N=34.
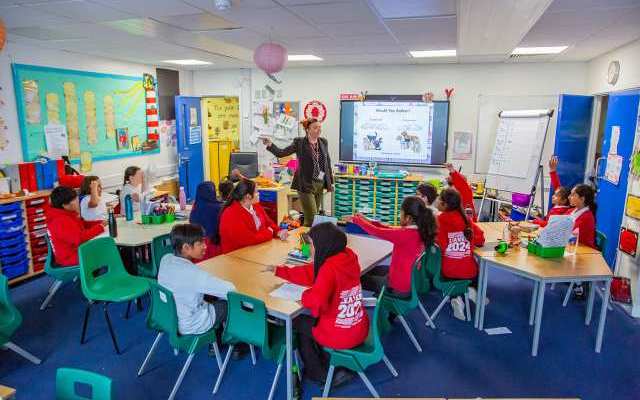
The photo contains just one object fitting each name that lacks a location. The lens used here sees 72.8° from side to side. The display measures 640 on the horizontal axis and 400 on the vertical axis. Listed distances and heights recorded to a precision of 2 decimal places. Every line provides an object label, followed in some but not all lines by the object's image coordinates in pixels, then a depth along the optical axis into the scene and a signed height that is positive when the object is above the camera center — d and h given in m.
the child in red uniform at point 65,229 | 3.69 -0.90
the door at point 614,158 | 4.39 -0.33
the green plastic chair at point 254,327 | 2.46 -1.18
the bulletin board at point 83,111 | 5.11 +0.15
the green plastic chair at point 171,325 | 2.61 -1.26
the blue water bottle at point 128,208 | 4.38 -0.85
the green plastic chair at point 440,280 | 3.49 -1.26
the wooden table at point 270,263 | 2.52 -1.02
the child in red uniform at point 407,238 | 3.21 -0.83
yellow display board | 8.74 +0.09
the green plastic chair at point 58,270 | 3.70 -1.25
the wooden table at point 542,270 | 3.19 -1.06
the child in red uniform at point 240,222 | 3.62 -0.81
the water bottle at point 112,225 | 3.80 -0.90
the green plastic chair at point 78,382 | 1.72 -1.05
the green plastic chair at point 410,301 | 3.11 -1.24
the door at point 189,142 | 7.72 -0.35
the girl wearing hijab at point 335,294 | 2.39 -0.93
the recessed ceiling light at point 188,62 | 6.67 +0.95
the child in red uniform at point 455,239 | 3.61 -0.93
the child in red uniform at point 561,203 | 4.25 -0.73
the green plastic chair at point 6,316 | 2.86 -1.32
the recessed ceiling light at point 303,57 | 5.85 +0.93
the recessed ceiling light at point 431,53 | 5.39 +0.93
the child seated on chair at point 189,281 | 2.61 -0.94
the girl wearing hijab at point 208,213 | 3.91 -0.80
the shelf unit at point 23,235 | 4.50 -1.21
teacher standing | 5.25 -0.49
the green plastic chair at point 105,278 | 3.27 -1.25
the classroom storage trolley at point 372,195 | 6.57 -1.06
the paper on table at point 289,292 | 2.62 -1.02
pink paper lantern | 3.80 +0.59
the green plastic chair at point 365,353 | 2.45 -1.30
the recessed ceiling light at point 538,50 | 5.01 +0.92
